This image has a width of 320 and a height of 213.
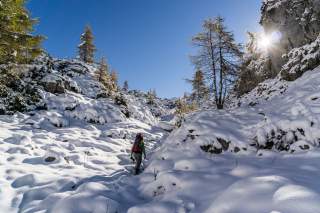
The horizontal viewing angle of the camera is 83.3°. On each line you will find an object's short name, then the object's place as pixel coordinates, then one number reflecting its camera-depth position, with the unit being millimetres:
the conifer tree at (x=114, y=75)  34017
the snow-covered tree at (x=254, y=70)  15552
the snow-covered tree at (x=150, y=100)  43051
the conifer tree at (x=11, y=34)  9554
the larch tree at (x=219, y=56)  12588
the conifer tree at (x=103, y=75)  25940
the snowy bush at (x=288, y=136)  5641
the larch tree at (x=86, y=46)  35786
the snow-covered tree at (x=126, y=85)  61203
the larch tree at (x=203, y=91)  12870
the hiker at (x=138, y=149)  8002
